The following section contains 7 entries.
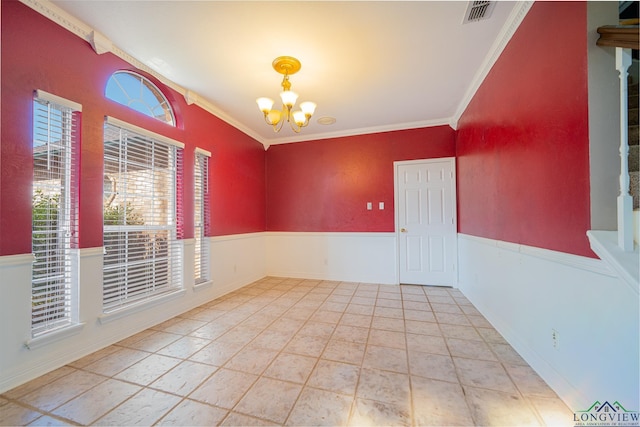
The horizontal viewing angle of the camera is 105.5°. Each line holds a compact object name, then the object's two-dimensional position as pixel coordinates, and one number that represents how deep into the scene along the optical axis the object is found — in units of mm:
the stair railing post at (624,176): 1115
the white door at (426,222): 3936
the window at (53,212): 1790
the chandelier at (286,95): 2330
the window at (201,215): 3277
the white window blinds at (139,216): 2270
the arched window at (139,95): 2363
